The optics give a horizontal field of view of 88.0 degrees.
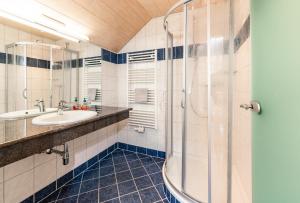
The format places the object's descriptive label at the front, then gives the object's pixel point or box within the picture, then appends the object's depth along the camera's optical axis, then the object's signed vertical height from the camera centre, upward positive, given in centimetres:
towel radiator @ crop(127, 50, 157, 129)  247 +27
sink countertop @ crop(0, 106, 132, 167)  87 -25
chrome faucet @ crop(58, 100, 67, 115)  163 -7
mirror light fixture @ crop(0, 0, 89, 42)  129 +79
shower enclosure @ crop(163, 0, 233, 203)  127 -3
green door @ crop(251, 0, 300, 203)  50 +1
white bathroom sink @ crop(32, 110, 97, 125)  127 -17
